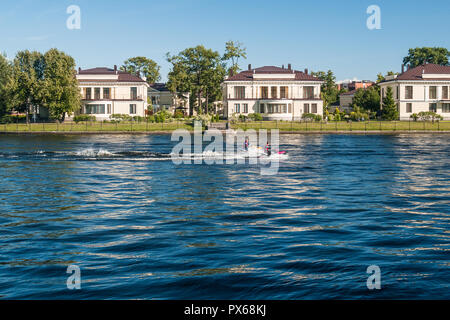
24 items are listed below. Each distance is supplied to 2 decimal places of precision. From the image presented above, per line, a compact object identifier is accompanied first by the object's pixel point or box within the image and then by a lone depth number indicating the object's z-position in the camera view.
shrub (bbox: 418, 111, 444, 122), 96.75
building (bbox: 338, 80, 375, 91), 158.02
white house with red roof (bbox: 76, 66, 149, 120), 101.25
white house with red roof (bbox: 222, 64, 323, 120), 102.19
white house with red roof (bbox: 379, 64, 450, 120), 102.06
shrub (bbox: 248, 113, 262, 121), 95.83
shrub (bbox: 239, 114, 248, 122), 95.48
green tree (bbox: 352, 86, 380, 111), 111.38
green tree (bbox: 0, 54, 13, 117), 90.94
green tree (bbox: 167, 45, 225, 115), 111.44
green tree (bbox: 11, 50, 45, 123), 91.62
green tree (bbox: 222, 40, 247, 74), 118.38
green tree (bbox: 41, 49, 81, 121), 90.94
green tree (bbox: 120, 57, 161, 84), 144.88
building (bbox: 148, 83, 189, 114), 126.25
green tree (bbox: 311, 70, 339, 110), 139.50
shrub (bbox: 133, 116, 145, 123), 97.06
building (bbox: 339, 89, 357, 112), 140.68
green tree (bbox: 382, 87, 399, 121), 96.25
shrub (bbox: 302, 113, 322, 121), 96.31
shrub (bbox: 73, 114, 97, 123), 95.31
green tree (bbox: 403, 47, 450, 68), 150.00
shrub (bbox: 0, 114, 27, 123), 93.69
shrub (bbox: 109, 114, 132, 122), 96.56
